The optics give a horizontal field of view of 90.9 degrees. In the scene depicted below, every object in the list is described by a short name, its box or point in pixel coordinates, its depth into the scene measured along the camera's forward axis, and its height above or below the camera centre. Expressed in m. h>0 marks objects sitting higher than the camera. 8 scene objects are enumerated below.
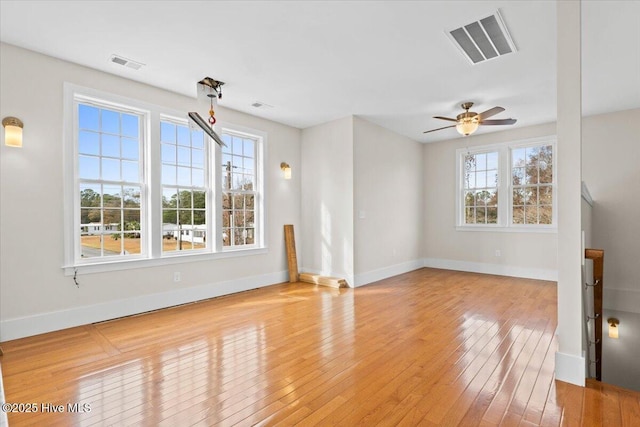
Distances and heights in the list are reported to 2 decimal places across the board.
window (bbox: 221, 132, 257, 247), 5.12 +0.40
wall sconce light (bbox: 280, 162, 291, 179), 5.80 +0.80
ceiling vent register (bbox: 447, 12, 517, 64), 2.82 +1.68
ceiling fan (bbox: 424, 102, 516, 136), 4.60 +1.35
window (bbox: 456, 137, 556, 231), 5.92 +0.52
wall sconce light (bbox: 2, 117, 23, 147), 3.04 +0.81
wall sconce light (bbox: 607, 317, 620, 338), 3.95 -1.50
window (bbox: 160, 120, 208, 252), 4.40 +0.38
